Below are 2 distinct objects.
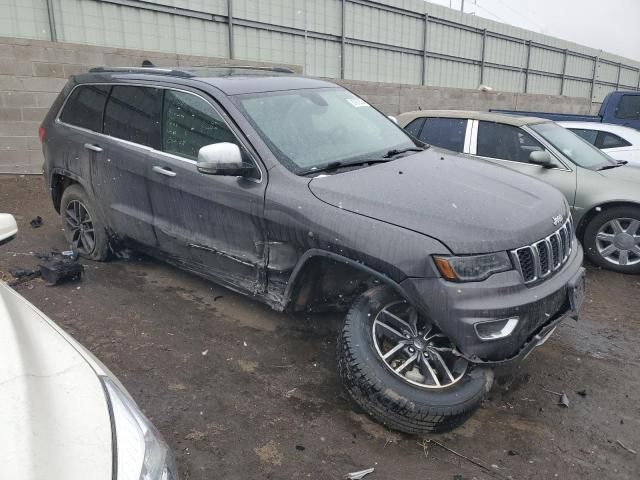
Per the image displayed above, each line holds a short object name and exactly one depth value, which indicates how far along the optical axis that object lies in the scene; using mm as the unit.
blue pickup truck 10867
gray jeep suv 2691
